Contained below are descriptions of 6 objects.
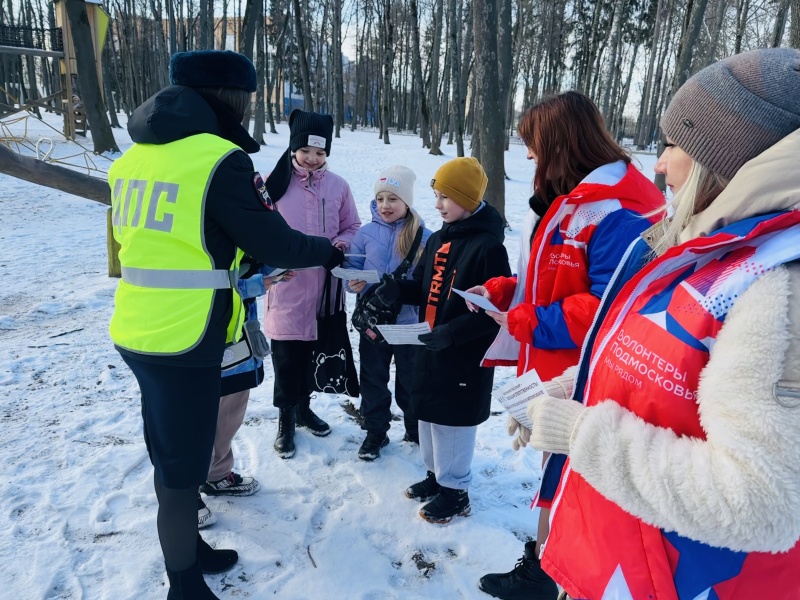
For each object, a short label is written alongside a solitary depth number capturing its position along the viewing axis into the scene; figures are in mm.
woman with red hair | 1842
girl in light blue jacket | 3197
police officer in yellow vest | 1864
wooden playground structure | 12836
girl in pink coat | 3309
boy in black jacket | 2555
